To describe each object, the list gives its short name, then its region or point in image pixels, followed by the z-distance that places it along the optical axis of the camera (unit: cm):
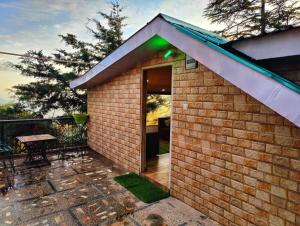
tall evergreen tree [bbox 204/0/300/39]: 731
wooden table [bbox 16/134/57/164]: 490
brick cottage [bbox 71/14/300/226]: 200
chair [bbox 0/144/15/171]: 460
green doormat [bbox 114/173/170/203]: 343
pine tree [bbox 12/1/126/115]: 1064
